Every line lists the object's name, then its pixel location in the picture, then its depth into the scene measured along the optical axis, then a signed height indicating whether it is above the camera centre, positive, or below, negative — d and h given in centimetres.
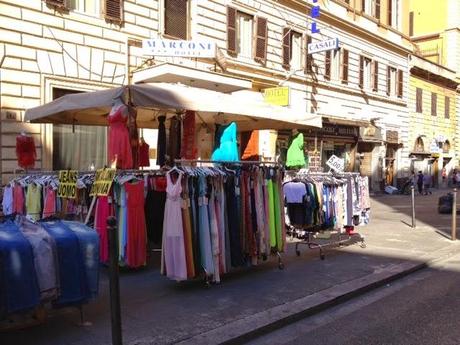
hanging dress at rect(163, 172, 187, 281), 645 -92
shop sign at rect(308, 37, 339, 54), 2058 +467
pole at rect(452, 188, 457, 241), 1150 -145
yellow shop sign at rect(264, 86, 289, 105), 1925 +244
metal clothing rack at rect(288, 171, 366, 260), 931 -154
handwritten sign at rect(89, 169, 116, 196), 713 -30
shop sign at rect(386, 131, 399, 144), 3020 +144
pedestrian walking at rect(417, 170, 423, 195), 3170 -129
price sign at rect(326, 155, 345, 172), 1028 -6
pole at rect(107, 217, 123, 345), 419 -100
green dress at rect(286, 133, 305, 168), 1115 +17
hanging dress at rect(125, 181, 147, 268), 709 -89
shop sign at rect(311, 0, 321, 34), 2162 +615
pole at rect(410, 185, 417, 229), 1402 -164
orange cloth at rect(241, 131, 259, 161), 1255 +55
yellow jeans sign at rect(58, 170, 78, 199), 771 -36
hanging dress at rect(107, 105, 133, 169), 725 +30
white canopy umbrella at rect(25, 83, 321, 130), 719 +84
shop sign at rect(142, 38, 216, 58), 1172 +255
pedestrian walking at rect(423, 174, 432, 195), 3247 -136
